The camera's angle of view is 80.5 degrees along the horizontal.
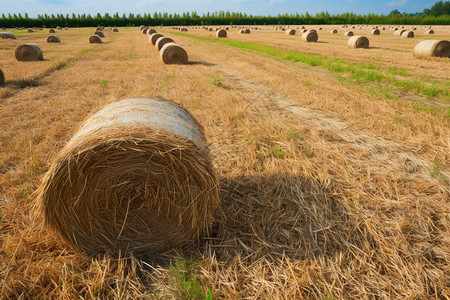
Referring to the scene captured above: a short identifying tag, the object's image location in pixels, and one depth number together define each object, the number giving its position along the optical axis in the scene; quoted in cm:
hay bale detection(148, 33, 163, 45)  2565
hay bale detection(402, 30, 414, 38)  3259
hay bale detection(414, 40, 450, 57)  1510
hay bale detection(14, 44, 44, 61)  1552
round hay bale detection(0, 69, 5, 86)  1002
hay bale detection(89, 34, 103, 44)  2966
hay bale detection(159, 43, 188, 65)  1469
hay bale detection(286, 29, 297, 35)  4306
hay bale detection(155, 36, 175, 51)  2005
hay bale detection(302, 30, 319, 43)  2973
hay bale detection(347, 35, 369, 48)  2250
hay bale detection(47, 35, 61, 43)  2940
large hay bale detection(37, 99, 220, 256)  262
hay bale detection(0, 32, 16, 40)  3216
